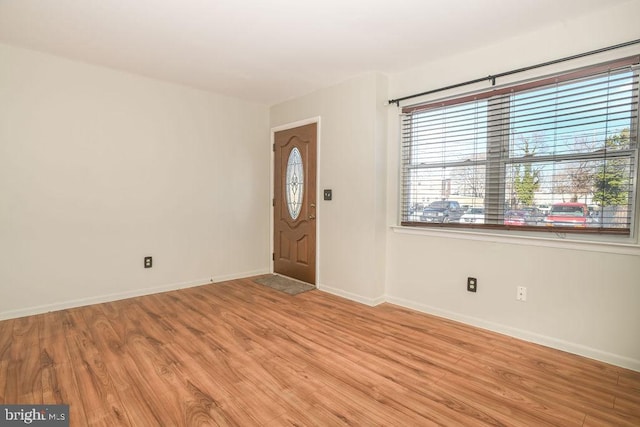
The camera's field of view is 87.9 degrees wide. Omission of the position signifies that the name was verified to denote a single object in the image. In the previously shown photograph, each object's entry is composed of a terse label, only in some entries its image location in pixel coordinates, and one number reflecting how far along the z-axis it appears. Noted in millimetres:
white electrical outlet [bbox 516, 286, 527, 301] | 2645
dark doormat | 3969
